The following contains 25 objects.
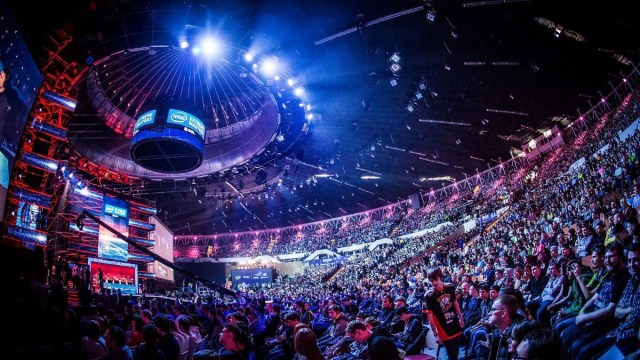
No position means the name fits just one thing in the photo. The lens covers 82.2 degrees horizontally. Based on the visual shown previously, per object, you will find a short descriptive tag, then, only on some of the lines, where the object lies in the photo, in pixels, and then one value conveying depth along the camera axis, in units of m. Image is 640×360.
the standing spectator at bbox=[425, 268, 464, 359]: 5.48
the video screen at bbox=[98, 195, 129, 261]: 24.88
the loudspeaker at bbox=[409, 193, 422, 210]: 39.06
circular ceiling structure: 18.95
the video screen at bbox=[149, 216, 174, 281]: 32.66
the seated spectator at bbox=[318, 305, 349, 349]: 6.72
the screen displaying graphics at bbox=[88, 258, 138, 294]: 23.50
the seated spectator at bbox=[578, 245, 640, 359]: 3.48
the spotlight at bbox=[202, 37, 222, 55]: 15.41
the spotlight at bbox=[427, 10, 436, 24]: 13.47
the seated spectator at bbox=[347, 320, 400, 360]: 3.23
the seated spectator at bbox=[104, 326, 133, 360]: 4.84
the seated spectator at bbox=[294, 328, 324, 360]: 3.66
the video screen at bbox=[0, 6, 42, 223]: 9.17
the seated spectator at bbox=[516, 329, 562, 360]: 2.35
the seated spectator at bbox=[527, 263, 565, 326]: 6.09
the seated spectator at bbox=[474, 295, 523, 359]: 3.57
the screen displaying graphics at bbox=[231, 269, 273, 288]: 44.28
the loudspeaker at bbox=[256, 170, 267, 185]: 28.03
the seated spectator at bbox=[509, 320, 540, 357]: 2.94
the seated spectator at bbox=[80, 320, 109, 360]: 5.48
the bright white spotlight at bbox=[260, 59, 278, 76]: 17.01
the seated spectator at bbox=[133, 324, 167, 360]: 4.66
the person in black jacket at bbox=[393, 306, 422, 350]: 5.78
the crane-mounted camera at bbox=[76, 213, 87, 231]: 10.64
